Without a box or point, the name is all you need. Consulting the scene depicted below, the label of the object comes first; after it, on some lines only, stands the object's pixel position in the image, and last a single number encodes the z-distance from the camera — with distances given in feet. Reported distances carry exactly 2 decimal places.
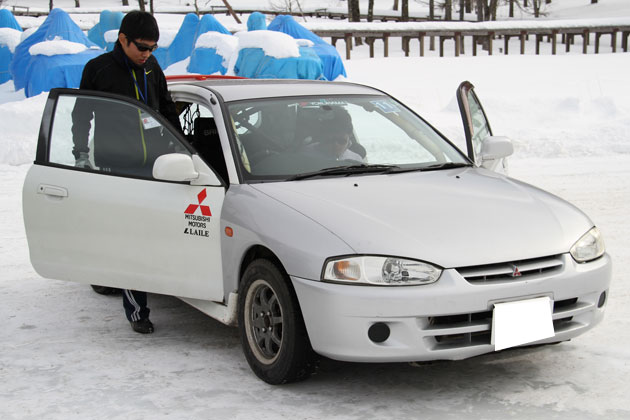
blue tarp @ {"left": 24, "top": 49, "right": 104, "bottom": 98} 58.44
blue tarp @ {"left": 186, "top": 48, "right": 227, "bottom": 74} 60.59
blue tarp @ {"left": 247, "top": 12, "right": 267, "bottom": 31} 70.38
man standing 17.63
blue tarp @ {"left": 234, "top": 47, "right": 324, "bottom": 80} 55.57
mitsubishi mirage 12.91
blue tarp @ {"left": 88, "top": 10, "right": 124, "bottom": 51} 79.56
